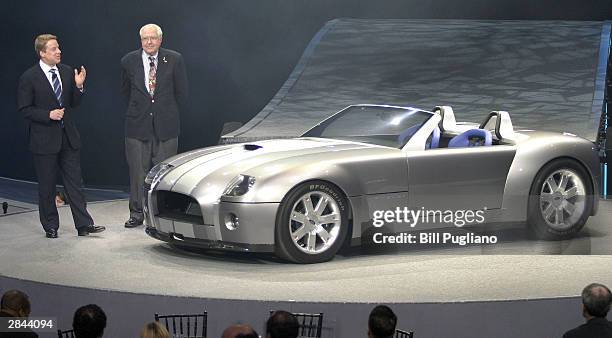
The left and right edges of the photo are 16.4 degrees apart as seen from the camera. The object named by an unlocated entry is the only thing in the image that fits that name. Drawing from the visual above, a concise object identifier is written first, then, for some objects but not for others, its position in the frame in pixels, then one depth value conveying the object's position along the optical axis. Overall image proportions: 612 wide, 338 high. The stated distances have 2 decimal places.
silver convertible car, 14.11
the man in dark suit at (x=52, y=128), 16.14
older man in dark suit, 17.20
